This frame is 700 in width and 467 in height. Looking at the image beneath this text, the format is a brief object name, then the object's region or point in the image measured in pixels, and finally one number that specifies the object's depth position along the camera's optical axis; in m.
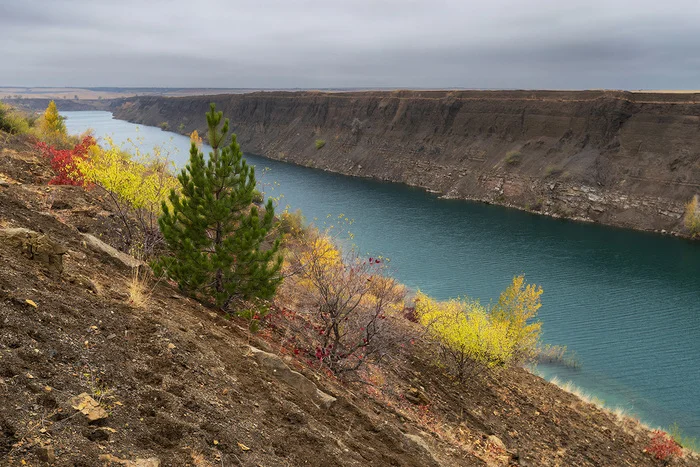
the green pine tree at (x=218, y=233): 11.54
